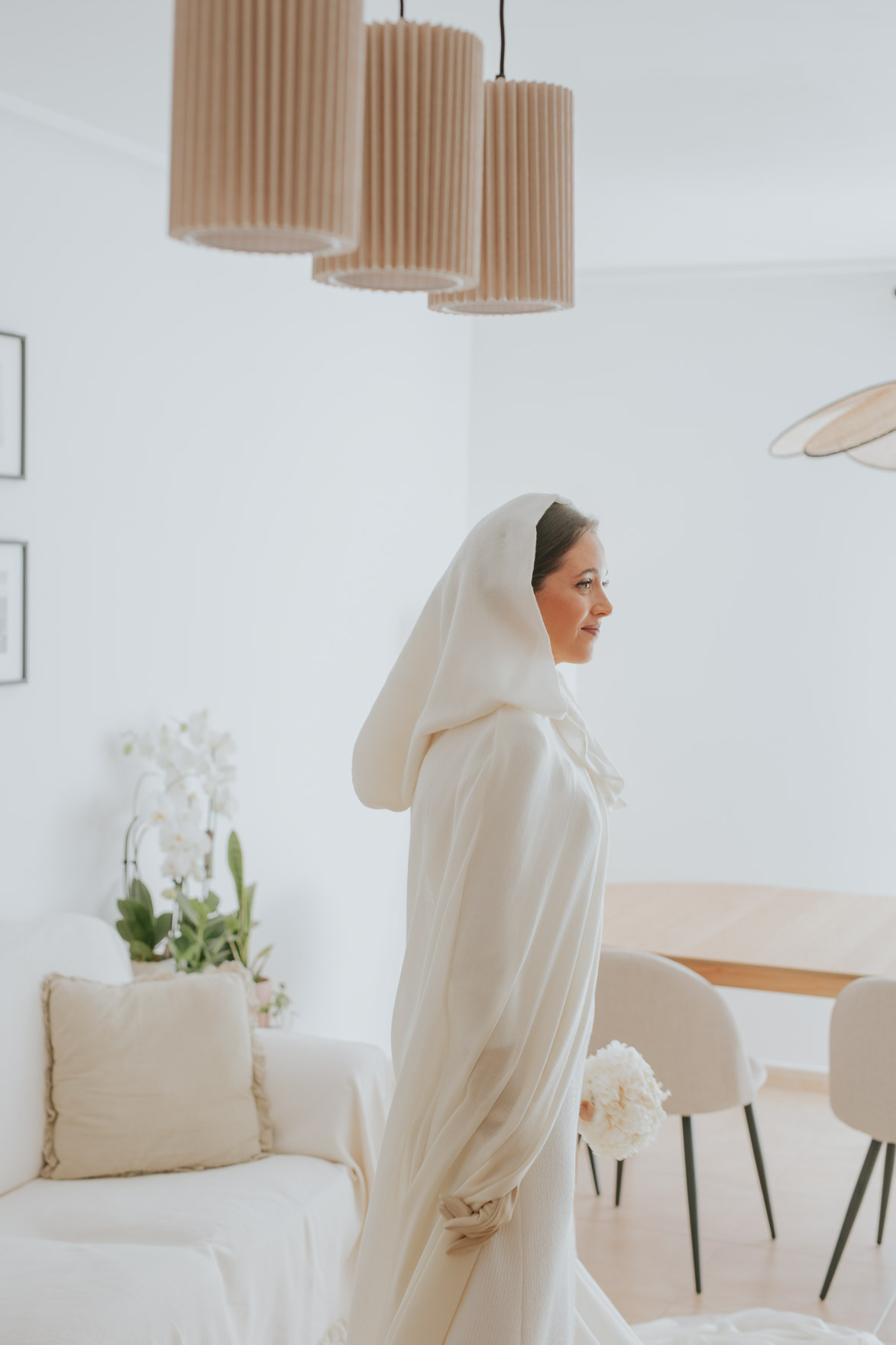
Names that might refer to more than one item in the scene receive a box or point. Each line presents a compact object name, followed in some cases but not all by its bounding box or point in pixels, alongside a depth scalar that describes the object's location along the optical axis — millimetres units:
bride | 1613
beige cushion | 2826
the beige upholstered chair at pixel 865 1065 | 3094
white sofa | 2270
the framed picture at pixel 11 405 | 3119
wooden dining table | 3400
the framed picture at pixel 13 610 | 3113
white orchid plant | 3332
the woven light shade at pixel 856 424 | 2551
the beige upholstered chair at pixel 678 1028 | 3297
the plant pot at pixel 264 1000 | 3594
